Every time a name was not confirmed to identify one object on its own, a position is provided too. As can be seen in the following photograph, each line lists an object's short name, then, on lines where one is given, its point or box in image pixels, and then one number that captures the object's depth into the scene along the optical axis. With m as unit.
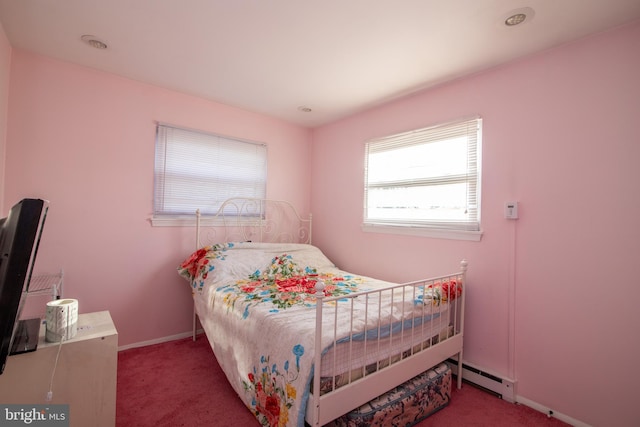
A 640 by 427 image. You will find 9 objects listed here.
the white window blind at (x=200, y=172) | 2.73
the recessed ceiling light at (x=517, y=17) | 1.59
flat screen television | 0.73
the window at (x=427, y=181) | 2.28
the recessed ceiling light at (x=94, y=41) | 1.97
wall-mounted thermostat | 2.01
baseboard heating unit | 1.99
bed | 1.37
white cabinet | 1.23
